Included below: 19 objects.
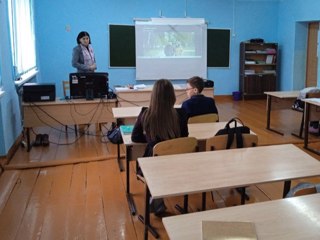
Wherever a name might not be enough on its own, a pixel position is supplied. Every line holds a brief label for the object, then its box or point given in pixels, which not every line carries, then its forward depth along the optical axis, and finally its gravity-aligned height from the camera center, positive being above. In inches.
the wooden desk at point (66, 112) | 183.0 -26.4
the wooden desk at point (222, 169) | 71.1 -24.4
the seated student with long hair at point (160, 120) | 104.1 -17.2
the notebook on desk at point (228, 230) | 50.6 -25.2
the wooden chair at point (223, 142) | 104.3 -23.7
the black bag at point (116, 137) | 148.9 -32.2
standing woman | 220.4 +5.6
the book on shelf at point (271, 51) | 349.7 +13.8
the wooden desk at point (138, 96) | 206.2 -19.4
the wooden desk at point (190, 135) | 116.4 -25.2
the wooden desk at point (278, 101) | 216.5 -23.5
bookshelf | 350.1 -5.8
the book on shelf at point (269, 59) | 355.7 +5.2
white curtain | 201.5 +19.1
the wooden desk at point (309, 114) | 184.1 -26.7
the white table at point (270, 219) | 52.0 -25.4
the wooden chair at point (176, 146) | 97.8 -23.8
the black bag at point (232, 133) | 104.9 -21.5
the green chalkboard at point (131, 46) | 322.6 +17.7
